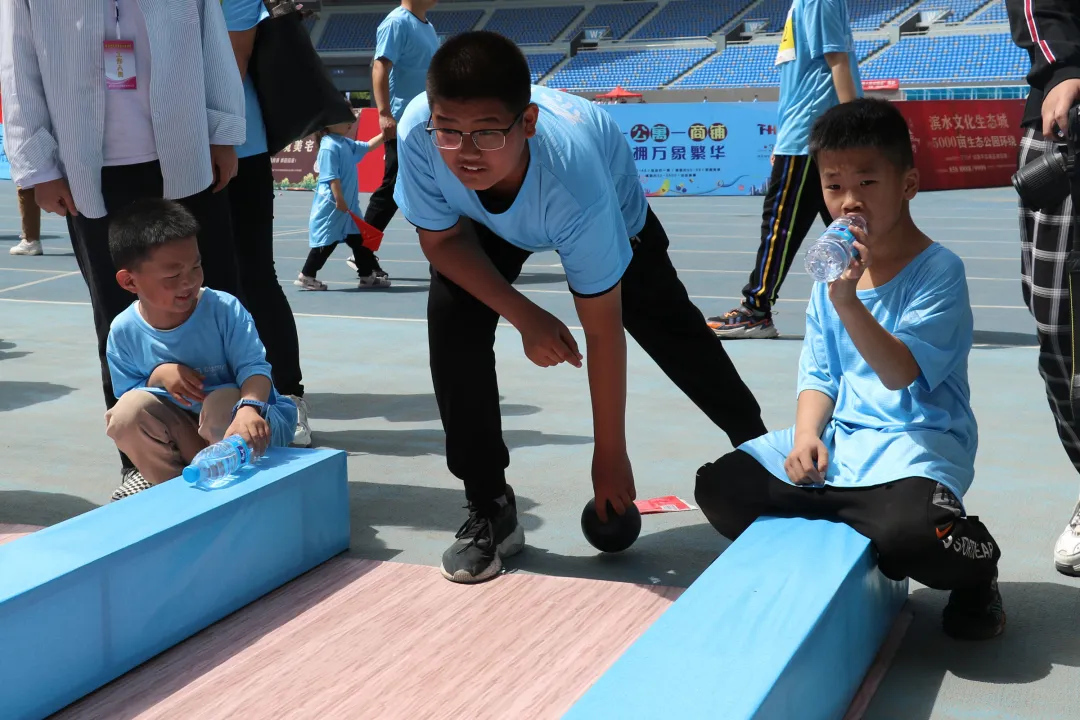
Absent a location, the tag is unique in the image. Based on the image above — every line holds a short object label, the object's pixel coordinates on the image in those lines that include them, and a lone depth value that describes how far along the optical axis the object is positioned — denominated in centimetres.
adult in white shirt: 284
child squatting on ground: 280
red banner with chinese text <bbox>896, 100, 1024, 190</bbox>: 1537
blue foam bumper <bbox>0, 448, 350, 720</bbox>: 196
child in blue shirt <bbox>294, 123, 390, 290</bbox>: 766
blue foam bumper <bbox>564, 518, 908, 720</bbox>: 157
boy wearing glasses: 218
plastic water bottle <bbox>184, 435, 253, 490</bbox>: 261
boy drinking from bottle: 210
